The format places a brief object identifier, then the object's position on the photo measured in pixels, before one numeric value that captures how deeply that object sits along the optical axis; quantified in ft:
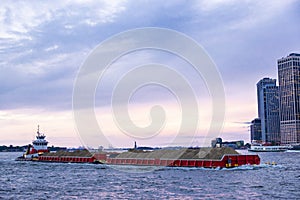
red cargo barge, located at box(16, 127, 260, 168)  329.11
